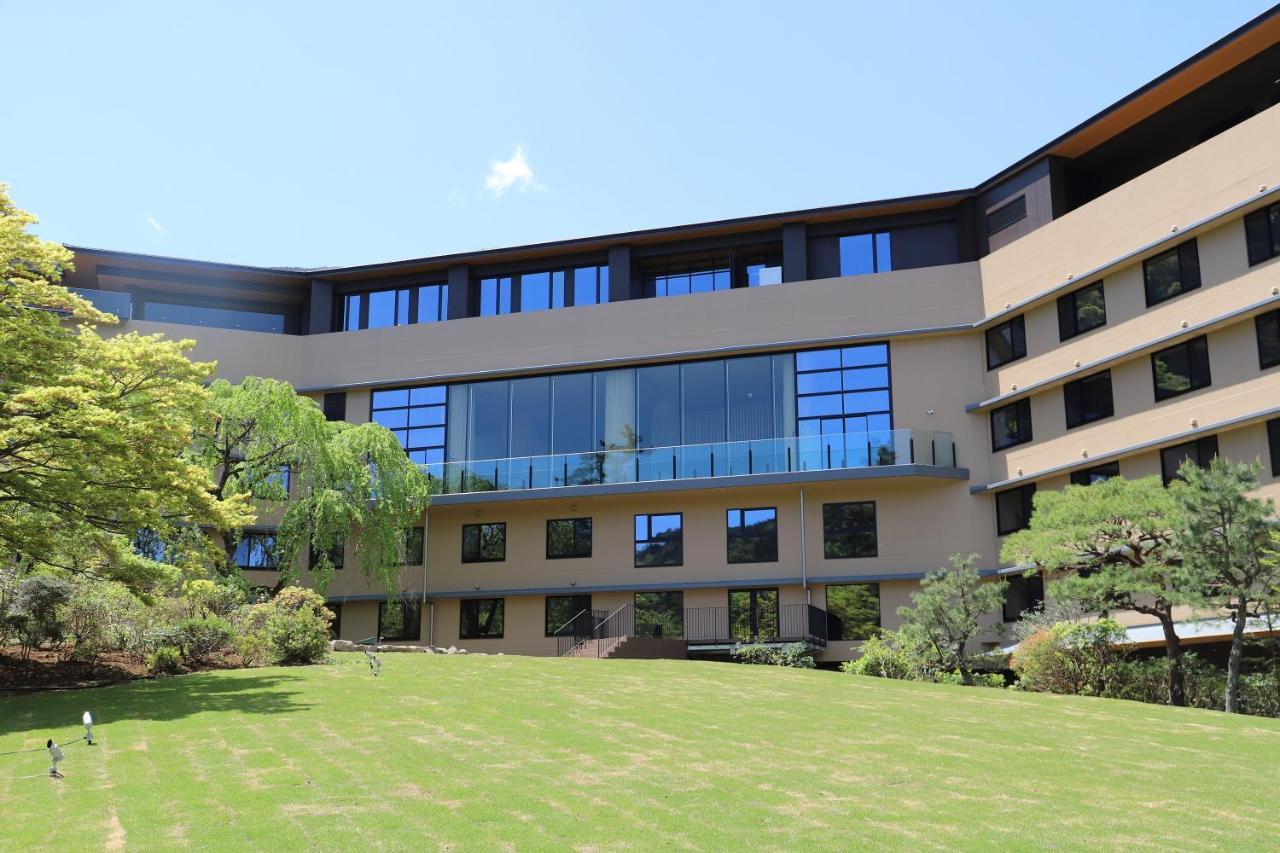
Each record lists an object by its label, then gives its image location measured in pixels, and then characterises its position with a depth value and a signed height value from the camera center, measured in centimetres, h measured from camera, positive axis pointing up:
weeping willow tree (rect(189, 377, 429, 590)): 3222 +429
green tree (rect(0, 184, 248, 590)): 1845 +309
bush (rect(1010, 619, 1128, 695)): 2395 -67
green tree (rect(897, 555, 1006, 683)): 2605 +19
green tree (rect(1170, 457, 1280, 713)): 1997 +145
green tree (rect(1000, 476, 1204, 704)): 2181 +157
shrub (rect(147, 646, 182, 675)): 2383 -65
